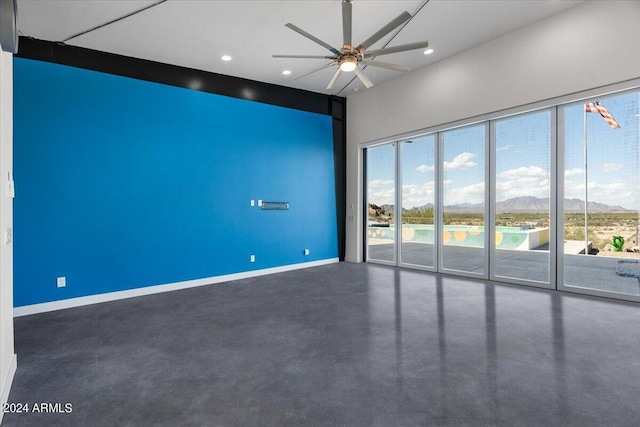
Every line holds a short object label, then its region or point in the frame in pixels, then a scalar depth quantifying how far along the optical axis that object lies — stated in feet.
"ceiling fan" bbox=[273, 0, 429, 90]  11.03
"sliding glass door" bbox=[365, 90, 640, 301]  14.93
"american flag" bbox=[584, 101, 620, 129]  15.01
